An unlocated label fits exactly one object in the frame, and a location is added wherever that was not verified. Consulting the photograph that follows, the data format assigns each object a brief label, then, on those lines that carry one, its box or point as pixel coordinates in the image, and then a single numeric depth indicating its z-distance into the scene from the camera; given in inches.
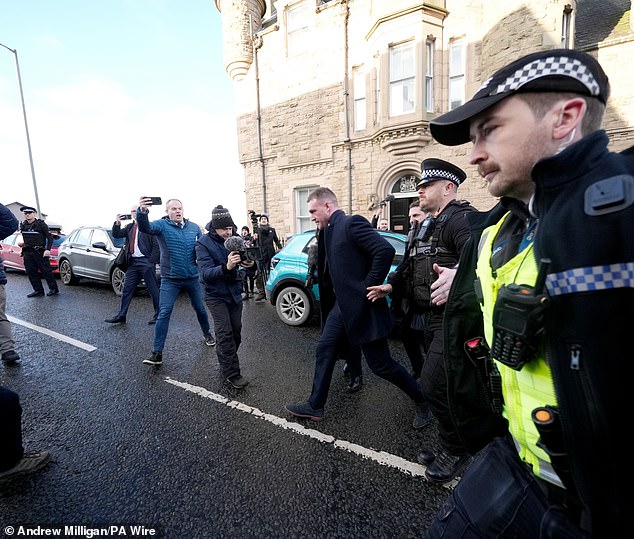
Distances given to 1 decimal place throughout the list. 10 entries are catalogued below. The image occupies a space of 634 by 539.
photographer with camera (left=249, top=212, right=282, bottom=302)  300.8
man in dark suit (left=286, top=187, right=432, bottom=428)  103.7
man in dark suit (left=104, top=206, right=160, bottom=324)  223.8
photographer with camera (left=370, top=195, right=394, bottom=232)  353.7
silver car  302.0
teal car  211.6
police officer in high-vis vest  27.1
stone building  333.7
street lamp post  568.7
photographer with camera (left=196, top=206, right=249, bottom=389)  132.1
